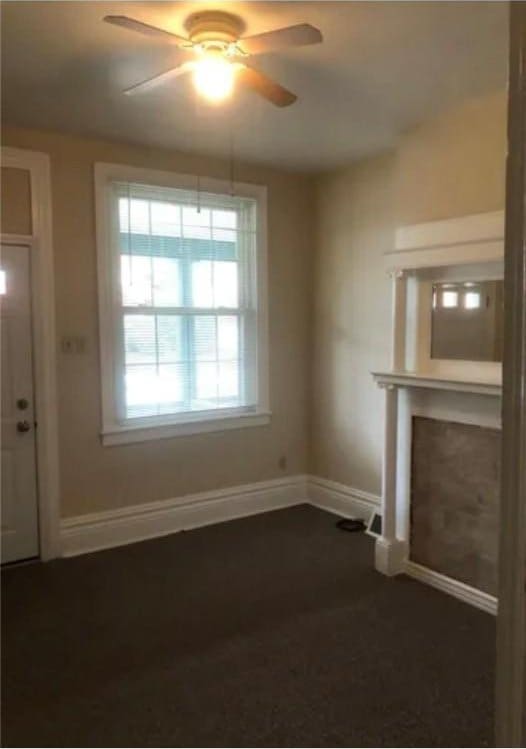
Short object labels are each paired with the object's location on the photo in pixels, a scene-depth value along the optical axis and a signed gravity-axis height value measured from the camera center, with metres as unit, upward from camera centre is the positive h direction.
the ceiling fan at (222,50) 2.12 +1.08
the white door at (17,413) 3.59 -0.50
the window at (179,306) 3.97 +0.19
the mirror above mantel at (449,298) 3.11 +0.19
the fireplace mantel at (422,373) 3.12 -0.24
